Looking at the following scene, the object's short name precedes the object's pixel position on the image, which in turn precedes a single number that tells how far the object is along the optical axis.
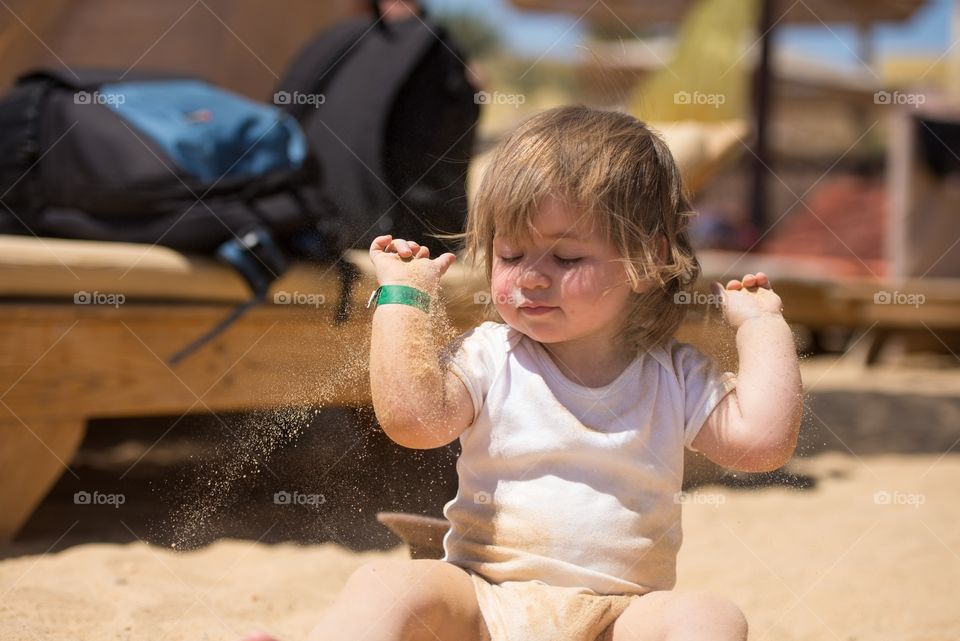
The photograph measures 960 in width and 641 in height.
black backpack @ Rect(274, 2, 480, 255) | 5.45
